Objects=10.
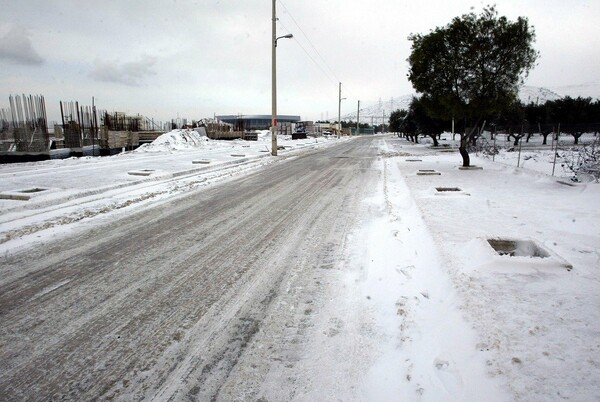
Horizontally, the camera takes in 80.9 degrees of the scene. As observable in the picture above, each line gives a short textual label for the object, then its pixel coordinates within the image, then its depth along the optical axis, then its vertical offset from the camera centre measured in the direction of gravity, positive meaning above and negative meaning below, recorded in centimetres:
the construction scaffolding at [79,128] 2172 +28
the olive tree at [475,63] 1355 +287
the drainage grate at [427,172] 1308 -140
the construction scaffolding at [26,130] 1964 +11
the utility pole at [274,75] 2236 +367
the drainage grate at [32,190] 872 -144
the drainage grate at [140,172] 1241 -140
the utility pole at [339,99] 6744 +677
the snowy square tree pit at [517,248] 461 -151
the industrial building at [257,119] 15125 +644
